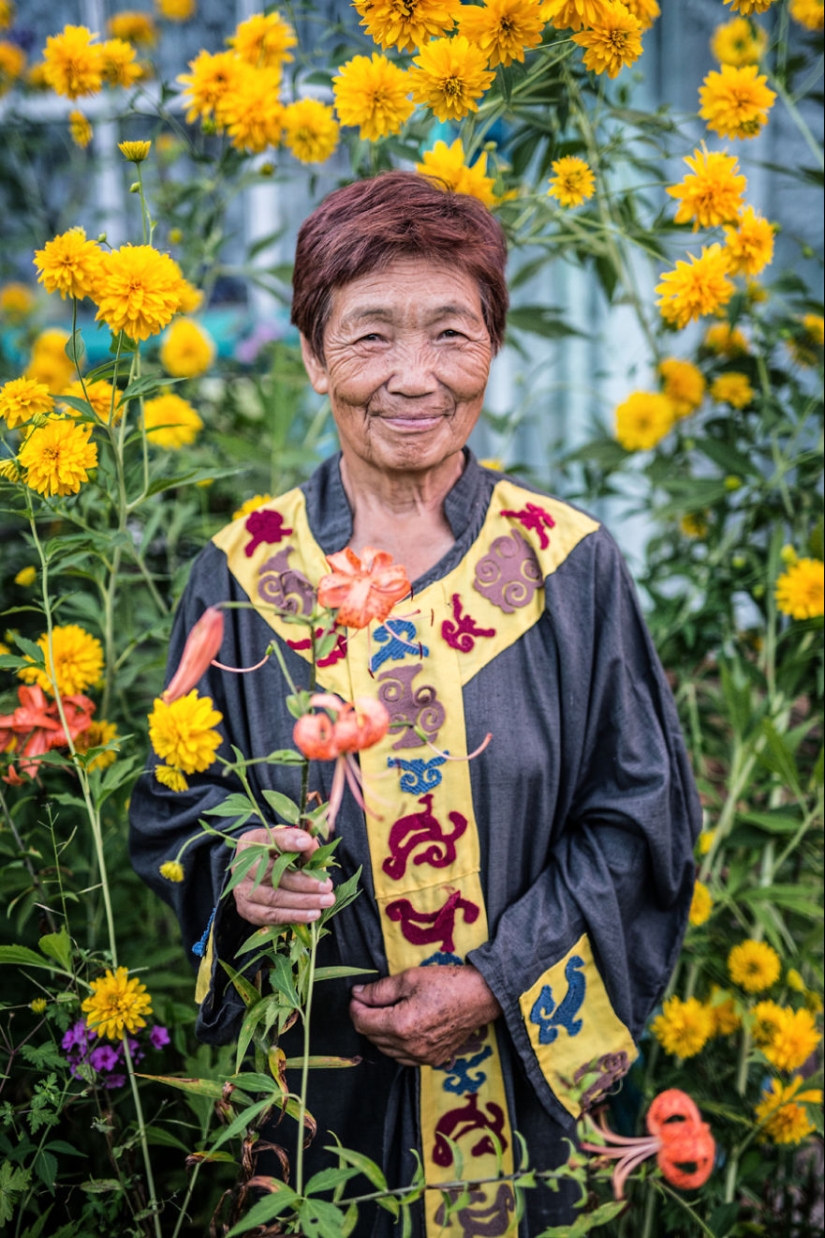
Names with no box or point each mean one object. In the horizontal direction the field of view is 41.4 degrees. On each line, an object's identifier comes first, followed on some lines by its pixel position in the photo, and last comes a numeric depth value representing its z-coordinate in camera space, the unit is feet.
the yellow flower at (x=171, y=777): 4.15
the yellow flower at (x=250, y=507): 5.27
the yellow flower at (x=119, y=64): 5.13
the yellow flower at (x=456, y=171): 4.77
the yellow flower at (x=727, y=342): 6.63
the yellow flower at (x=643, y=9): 4.20
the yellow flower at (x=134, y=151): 4.12
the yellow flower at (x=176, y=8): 9.76
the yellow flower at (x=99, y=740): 4.74
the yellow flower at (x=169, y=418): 5.86
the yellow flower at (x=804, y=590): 5.55
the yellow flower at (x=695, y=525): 6.82
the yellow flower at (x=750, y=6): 3.98
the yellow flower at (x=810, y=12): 5.65
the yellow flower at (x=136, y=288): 4.04
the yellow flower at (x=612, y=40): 3.96
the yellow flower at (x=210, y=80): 5.33
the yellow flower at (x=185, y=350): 6.91
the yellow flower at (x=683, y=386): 6.59
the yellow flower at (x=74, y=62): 5.06
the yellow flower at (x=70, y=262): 4.05
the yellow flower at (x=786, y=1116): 5.30
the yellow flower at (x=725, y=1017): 5.68
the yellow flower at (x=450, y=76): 4.07
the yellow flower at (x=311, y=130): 5.36
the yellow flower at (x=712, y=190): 4.71
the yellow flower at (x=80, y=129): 5.23
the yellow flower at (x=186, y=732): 4.00
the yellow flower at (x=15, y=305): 10.06
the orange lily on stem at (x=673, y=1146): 3.12
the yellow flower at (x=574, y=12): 3.88
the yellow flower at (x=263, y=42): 5.42
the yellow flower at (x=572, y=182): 4.87
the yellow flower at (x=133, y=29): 8.89
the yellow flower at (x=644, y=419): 6.52
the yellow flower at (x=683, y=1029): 5.49
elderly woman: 4.34
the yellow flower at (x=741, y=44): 6.17
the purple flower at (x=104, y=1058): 4.29
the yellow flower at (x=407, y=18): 3.90
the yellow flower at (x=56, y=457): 4.05
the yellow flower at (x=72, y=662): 4.76
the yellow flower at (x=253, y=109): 5.32
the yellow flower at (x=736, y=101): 4.87
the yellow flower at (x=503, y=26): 3.98
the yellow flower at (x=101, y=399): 4.62
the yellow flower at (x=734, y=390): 6.50
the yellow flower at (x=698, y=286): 4.73
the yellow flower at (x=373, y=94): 4.52
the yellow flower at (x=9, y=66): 8.84
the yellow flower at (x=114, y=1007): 4.14
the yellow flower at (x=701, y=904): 5.48
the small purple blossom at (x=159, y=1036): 4.61
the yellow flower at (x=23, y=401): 4.14
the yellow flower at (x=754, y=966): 5.52
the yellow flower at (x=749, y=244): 4.82
